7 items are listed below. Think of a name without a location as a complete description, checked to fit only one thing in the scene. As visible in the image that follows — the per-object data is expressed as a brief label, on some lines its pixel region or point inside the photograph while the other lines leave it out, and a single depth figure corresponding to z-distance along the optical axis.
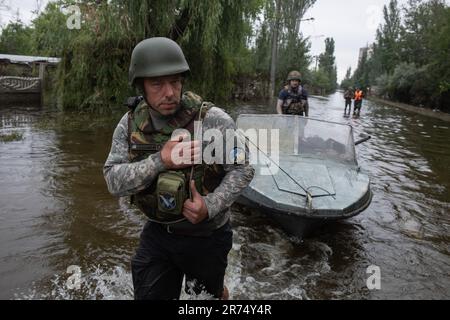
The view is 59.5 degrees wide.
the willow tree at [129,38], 10.15
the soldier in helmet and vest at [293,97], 8.13
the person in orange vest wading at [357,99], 22.41
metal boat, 4.64
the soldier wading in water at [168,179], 1.98
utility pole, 24.56
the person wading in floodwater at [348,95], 24.17
